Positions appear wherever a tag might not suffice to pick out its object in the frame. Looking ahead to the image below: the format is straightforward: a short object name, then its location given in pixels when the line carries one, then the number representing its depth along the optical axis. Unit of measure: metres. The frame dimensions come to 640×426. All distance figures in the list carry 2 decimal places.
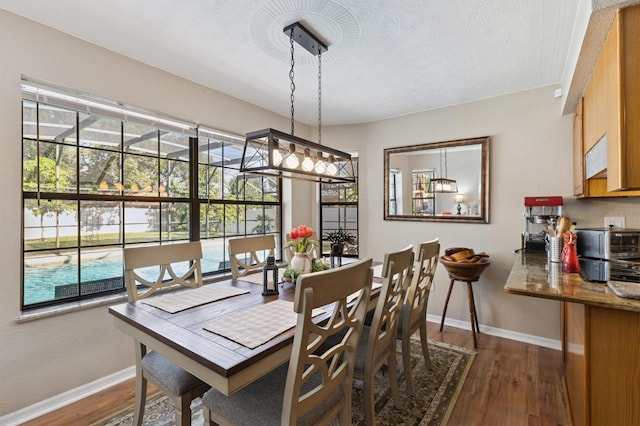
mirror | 3.18
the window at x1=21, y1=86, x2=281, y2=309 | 2.01
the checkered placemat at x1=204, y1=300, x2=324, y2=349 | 1.22
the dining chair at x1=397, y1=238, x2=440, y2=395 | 2.01
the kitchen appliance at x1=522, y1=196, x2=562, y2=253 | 2.66
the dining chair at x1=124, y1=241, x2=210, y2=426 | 1.36
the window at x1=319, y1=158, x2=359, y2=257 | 4.03
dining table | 1.05
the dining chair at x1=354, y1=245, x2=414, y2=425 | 1.56
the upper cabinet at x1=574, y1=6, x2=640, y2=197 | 1.31
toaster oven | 2.01
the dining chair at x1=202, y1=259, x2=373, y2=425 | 1.03
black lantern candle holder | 1.87
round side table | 2.79
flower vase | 2.07
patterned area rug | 1.81
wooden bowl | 2.79
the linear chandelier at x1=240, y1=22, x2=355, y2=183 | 1.74
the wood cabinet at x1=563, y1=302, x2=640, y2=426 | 1.25
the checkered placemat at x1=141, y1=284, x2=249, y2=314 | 1.59
